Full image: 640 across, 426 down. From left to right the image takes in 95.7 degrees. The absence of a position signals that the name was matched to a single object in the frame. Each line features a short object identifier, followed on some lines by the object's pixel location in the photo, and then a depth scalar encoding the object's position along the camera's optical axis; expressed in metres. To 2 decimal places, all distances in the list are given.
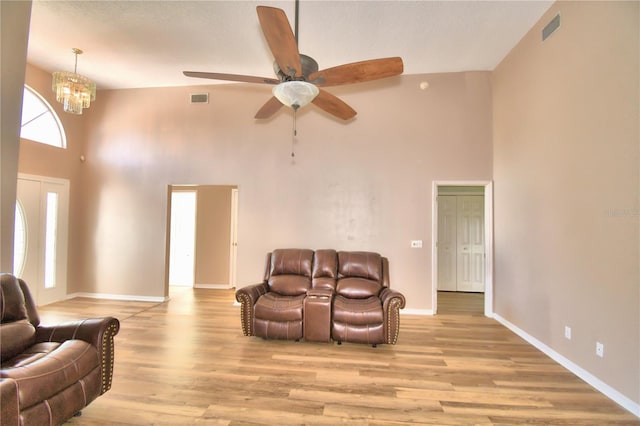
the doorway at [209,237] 6.26
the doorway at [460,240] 6.00
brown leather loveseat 3.22
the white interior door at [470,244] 6.00
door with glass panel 4.39
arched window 4.43
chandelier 3.68
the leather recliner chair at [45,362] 1.58
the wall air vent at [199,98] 5.02
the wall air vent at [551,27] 3.03
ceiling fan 1.95
